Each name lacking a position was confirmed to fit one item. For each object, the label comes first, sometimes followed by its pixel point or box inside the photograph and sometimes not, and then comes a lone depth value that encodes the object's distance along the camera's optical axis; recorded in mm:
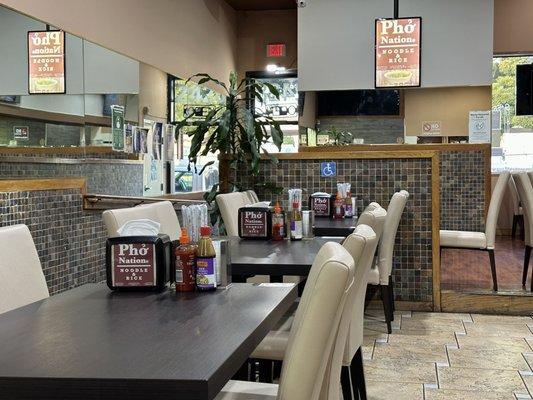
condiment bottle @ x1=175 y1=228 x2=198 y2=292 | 1901
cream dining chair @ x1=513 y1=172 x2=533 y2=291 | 5219
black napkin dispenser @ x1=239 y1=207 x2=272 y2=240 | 3254
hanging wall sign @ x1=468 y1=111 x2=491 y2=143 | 8336
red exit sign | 9977
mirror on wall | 3637
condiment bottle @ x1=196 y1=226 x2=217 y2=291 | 1904
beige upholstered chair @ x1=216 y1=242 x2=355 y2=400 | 1255
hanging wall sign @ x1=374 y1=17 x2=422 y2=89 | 7926
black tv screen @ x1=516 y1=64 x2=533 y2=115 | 9164
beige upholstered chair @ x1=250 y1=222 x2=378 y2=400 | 1710
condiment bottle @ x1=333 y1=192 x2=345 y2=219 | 4656
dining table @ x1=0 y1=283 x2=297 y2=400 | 1110
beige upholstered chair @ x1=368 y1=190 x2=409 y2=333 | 4352
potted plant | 5339
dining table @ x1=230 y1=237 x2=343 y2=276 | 2426
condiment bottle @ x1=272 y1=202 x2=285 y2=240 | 3223
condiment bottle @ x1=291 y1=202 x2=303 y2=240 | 3191
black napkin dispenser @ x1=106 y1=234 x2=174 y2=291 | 1912
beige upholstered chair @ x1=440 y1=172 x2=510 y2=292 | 5113
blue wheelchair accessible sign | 5348
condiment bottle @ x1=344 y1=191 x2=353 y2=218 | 4715
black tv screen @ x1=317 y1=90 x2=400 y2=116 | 9078
